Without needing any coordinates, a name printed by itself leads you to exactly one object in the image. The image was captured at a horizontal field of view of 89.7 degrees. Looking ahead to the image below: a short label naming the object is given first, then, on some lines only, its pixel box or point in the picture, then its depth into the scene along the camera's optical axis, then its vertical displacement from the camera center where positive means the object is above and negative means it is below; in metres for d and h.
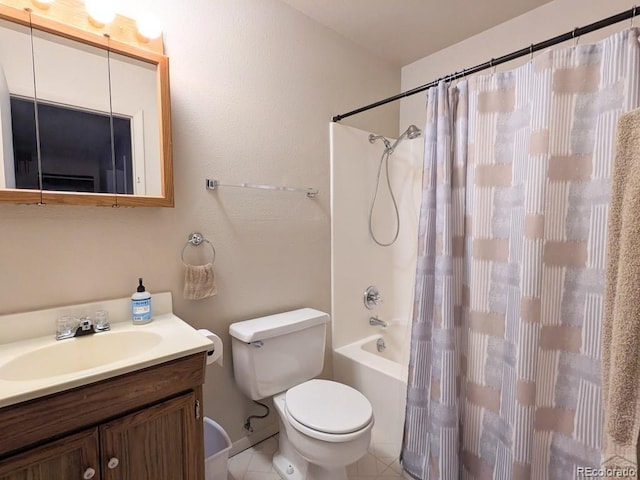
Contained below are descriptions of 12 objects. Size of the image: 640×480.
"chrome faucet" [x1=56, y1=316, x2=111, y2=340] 1.18 -0.41
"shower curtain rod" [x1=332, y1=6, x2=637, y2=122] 1.02 +0.63
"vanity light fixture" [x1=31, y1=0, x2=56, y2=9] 1.12 +0.76
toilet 1.33 -0.85
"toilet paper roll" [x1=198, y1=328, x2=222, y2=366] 1.29 -0.54
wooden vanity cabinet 0.83 -0.61
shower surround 1.92 -0.35
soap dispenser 1.31 -0.36
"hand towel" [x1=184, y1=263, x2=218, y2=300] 1.48 -0.29
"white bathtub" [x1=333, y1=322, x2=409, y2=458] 1.82 -0.99
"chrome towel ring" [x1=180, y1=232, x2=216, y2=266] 1.53 -0.10
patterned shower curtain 1.14 -0.20
